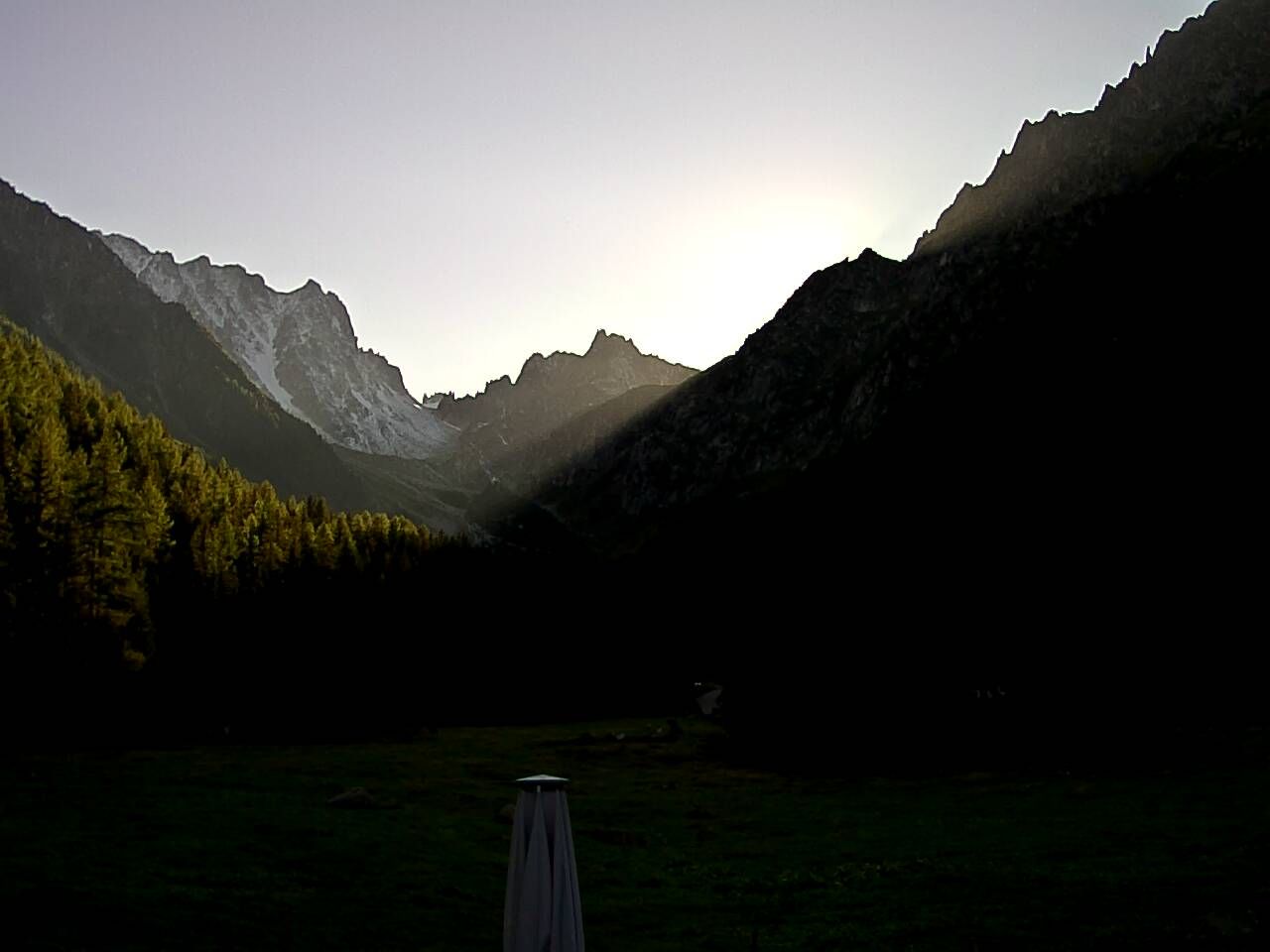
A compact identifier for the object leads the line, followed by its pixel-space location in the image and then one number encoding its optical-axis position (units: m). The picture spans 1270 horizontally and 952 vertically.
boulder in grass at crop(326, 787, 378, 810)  44.94
